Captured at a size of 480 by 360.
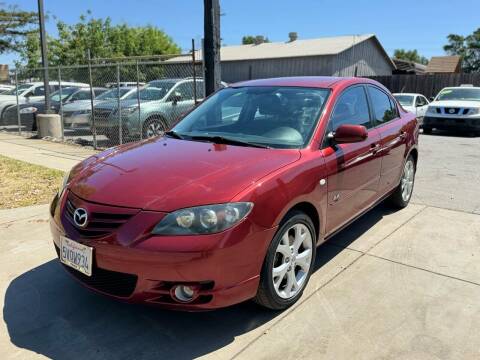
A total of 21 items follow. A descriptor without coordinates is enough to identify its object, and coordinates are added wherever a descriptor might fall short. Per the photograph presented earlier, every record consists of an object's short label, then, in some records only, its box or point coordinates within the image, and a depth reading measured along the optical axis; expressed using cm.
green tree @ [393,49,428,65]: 9356
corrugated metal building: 3262
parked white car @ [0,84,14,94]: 1805
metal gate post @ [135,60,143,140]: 1019
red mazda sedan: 276
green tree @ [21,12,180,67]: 3591
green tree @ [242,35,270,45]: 4109
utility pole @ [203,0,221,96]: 731
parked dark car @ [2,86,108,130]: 1469
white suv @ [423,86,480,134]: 1443
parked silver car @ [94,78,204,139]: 1047
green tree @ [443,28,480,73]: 6694
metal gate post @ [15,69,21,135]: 1424
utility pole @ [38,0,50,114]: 1291
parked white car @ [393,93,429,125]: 1678
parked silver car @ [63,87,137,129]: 1257
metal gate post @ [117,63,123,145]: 1002
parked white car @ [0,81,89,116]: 1542
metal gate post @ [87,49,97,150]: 1069
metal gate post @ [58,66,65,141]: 1220
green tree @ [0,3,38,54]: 3241
